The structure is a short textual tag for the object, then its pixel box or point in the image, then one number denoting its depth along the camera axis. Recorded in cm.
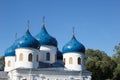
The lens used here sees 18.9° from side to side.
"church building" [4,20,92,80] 3553
